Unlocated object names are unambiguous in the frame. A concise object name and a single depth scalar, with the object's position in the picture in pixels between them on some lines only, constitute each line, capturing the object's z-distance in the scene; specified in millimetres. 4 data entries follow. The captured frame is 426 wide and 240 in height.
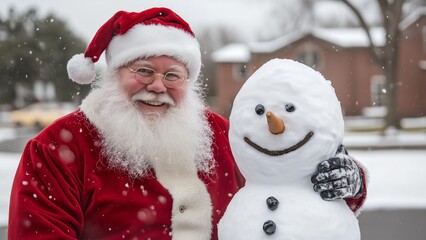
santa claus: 2307
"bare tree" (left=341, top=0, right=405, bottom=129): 19281
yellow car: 25359
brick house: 28375
